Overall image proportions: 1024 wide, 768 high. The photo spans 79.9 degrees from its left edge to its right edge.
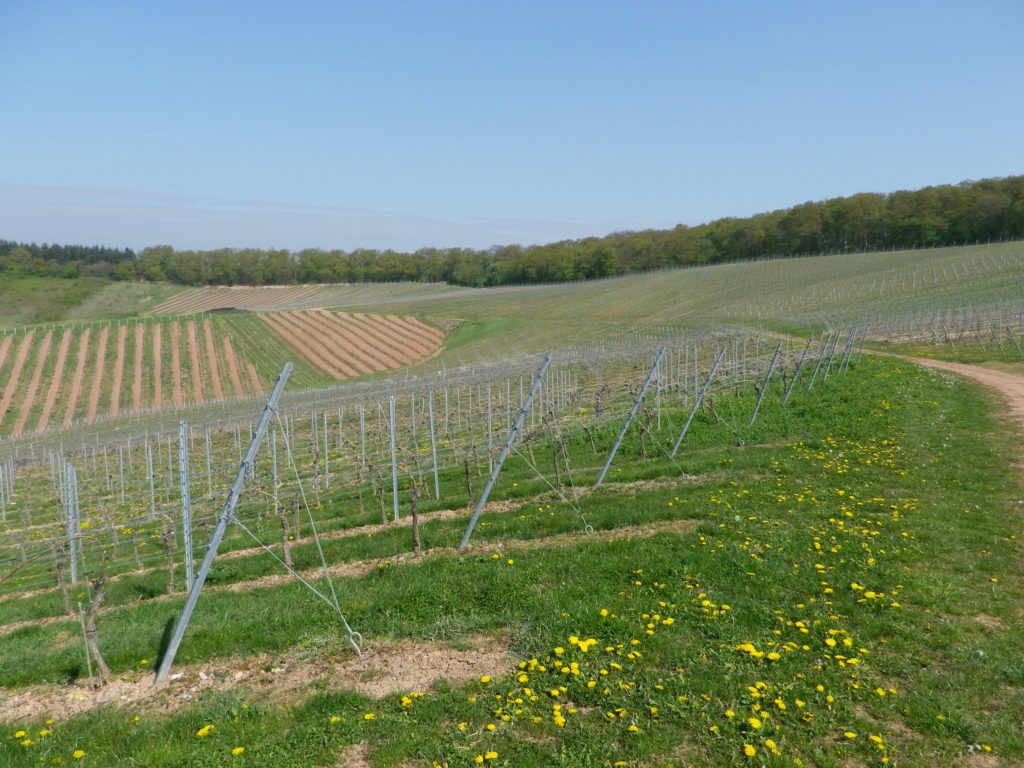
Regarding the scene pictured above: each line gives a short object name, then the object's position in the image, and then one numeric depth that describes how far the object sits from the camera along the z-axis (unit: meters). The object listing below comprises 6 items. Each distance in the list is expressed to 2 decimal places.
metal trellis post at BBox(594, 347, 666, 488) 11.72
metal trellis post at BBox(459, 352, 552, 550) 8.52
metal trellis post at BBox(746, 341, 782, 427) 16.51
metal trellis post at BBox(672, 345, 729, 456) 14.53
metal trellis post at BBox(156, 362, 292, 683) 5.80
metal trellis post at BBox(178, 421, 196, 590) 8.38
